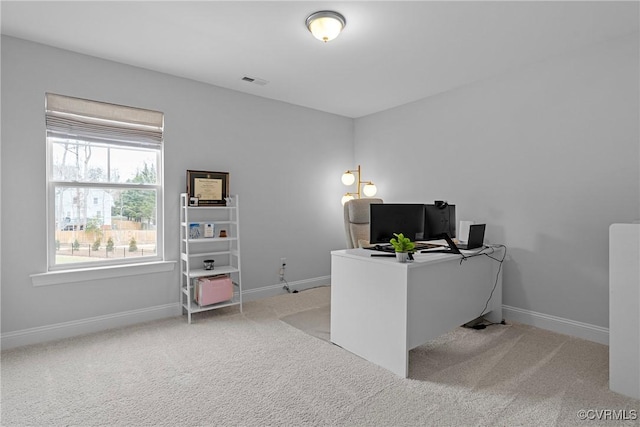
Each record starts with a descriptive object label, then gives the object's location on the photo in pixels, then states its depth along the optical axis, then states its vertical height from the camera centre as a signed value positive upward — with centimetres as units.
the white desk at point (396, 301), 229 -67
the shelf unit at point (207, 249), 338 -41
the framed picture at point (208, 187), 349 +26
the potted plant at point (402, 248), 235 -26
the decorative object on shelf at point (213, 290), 338 -79
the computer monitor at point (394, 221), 268 -8
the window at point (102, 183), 294 +26
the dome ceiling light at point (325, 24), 234 +131
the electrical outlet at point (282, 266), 436 -71
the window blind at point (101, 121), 289 +82
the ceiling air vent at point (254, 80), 355 +138
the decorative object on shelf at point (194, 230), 348 -19
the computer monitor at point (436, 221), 298 -9
